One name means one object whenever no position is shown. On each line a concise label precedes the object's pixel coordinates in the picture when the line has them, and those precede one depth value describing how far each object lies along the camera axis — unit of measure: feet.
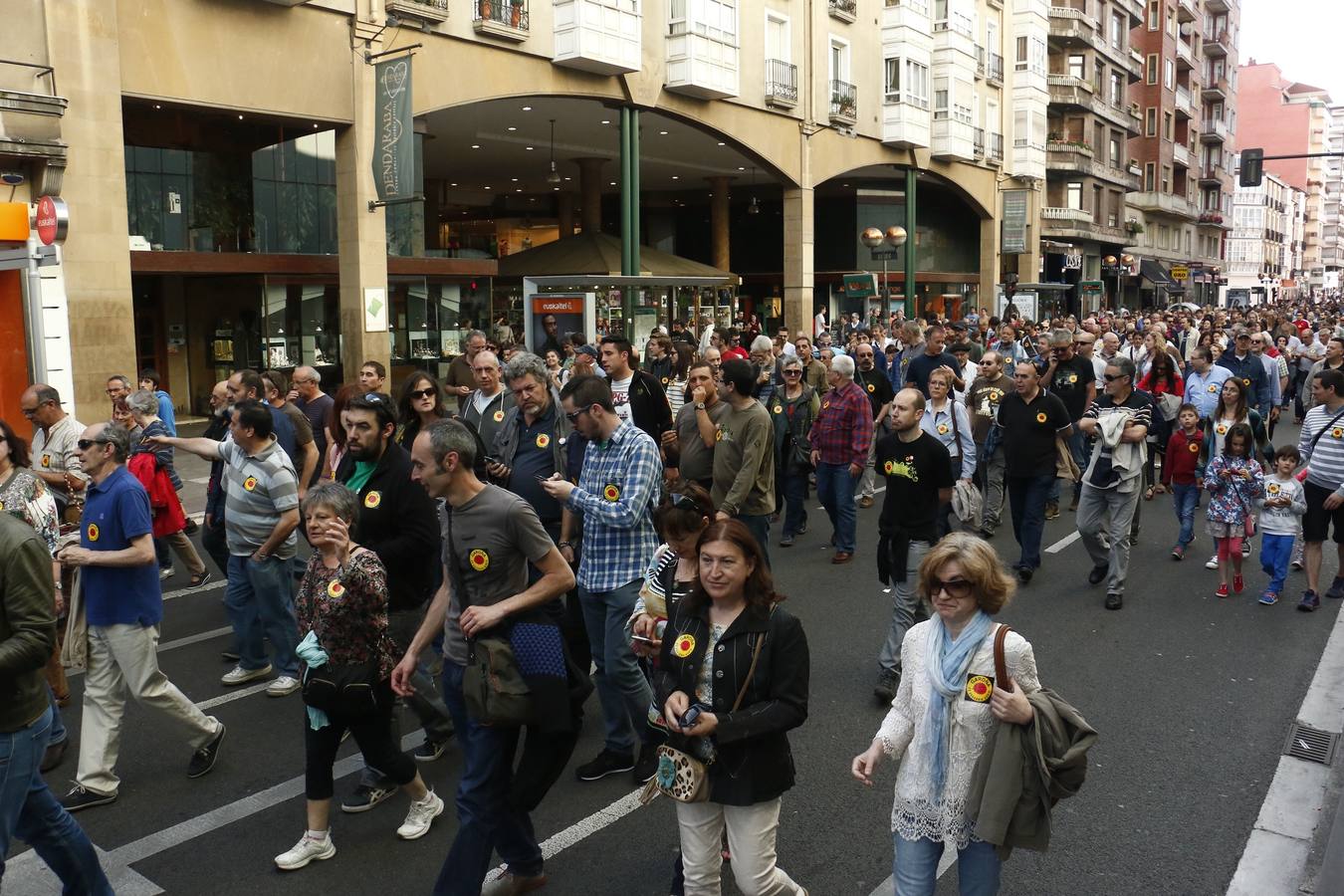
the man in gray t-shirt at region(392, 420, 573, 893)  13.65
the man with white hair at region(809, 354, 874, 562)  33.60
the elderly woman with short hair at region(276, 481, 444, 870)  14.62
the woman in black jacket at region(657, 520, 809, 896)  11.73
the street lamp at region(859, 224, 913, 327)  87.20
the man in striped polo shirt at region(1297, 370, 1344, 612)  28.60
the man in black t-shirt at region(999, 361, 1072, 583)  31.22
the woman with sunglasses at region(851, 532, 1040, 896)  11.37
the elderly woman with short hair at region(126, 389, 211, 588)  26.78
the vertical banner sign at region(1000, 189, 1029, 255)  143.02
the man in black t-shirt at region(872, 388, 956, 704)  21.83
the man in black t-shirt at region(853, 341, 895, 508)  42.78
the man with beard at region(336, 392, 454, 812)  16.79
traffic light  83.30
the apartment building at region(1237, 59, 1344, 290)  350.43
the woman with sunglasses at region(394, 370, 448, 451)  23.65
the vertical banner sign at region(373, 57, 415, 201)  60.03
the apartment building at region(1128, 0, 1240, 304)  206.69
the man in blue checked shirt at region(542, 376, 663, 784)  17.63
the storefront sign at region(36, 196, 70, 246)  46.85
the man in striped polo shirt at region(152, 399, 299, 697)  20.97
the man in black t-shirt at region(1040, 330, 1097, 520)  37.68
